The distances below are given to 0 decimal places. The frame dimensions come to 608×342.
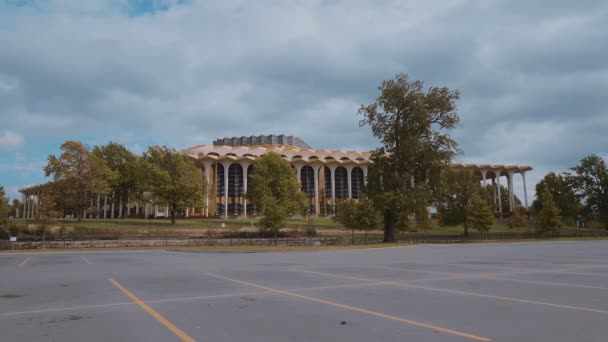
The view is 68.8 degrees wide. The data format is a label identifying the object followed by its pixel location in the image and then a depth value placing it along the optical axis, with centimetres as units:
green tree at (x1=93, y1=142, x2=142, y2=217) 9044
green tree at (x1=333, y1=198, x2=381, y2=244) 5069
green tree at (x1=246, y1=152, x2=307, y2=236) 7462
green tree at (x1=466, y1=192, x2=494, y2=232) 6197
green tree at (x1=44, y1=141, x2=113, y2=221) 6488
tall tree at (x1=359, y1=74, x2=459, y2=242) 4478
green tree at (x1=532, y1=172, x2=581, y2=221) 8650
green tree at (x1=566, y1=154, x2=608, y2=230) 8344
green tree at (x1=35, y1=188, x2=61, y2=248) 4402
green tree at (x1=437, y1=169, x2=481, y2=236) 6844
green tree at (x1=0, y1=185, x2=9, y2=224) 4742
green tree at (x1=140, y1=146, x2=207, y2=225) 6575
